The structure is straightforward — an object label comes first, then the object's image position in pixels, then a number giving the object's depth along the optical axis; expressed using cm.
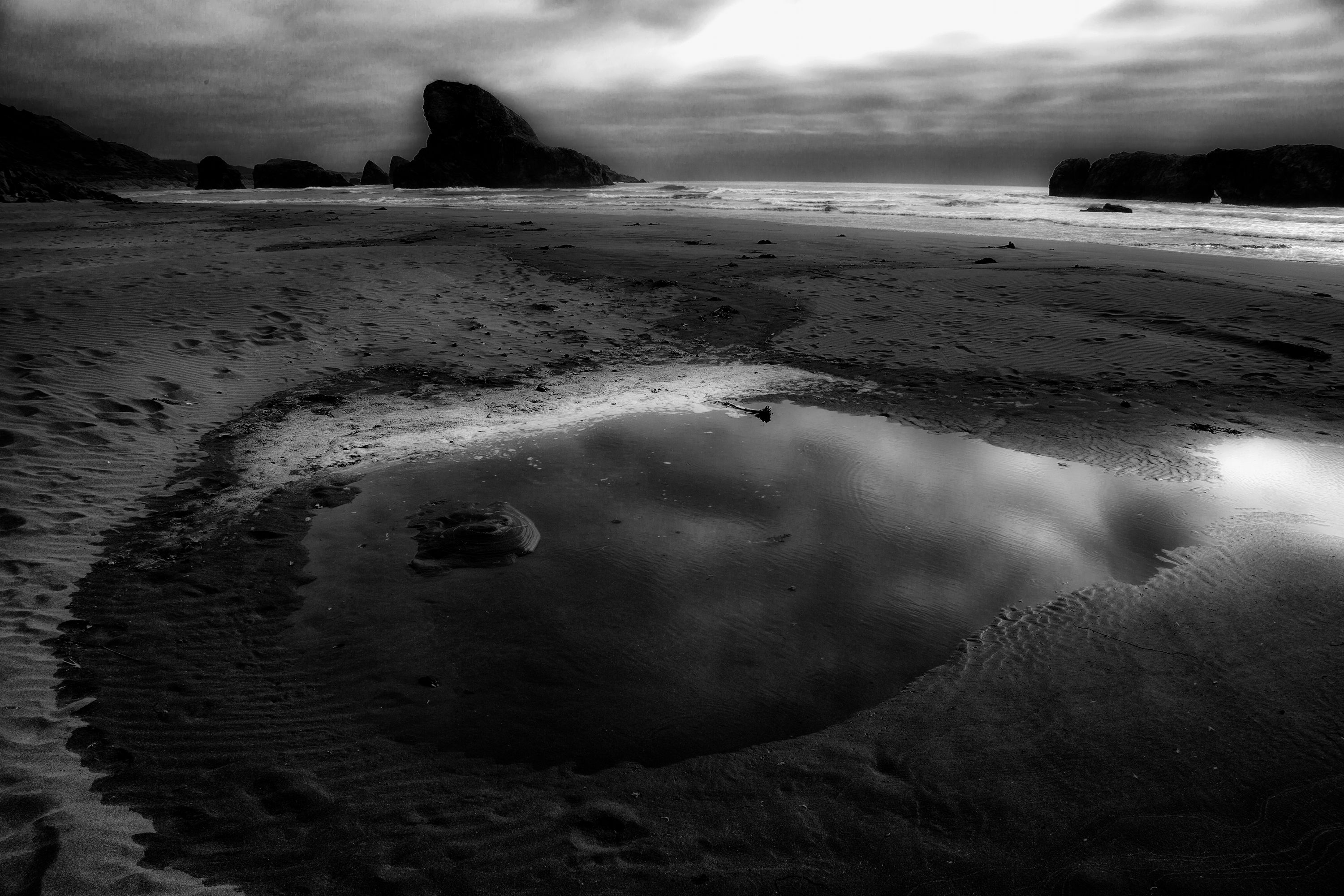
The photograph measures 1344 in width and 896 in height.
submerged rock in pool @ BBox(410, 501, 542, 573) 395
